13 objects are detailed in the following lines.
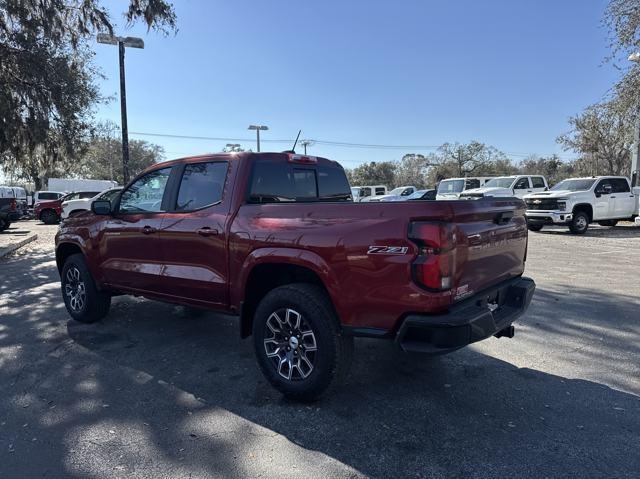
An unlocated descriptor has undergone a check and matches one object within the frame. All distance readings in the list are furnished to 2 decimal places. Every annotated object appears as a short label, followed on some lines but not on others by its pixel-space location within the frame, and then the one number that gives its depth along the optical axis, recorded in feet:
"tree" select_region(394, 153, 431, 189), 238.44
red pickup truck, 9.43
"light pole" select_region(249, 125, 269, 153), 110.22
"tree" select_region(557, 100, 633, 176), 47.91
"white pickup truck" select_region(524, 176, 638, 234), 50.26
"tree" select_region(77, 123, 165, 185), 185.43
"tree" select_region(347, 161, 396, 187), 262.88
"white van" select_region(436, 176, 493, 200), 81.76
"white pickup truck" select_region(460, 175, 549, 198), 67.92
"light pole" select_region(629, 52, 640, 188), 41.55
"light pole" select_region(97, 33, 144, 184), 51.30
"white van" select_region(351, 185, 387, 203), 106.63
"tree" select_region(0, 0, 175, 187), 38.91
